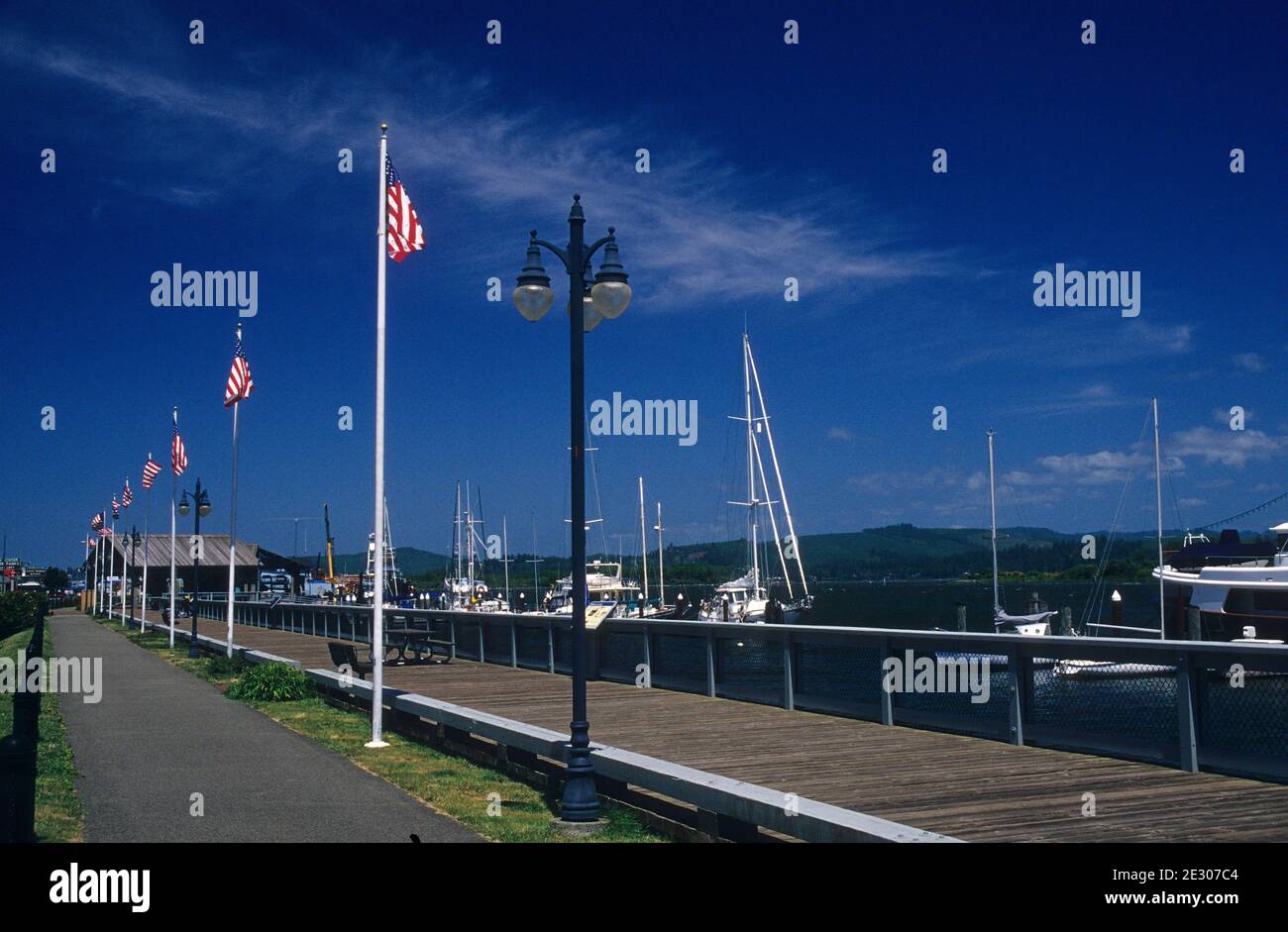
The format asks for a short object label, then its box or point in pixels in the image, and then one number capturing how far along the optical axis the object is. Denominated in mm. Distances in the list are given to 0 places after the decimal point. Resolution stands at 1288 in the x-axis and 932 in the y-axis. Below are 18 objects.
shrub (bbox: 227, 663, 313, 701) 21141
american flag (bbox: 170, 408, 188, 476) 37469
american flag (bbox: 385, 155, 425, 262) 16594
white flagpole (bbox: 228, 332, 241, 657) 30459
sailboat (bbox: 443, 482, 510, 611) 102062
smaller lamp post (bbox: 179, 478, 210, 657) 35531
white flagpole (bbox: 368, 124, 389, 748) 15633
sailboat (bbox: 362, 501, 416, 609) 86312
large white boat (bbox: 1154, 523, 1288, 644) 36562
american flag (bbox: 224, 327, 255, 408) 29719
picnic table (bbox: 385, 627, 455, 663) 25688
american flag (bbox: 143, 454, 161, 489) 45212
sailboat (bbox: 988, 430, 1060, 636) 49972
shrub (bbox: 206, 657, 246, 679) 27000
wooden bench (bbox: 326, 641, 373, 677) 21844
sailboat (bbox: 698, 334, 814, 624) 61594
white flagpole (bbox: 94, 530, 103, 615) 90912
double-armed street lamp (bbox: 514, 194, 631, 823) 10320
